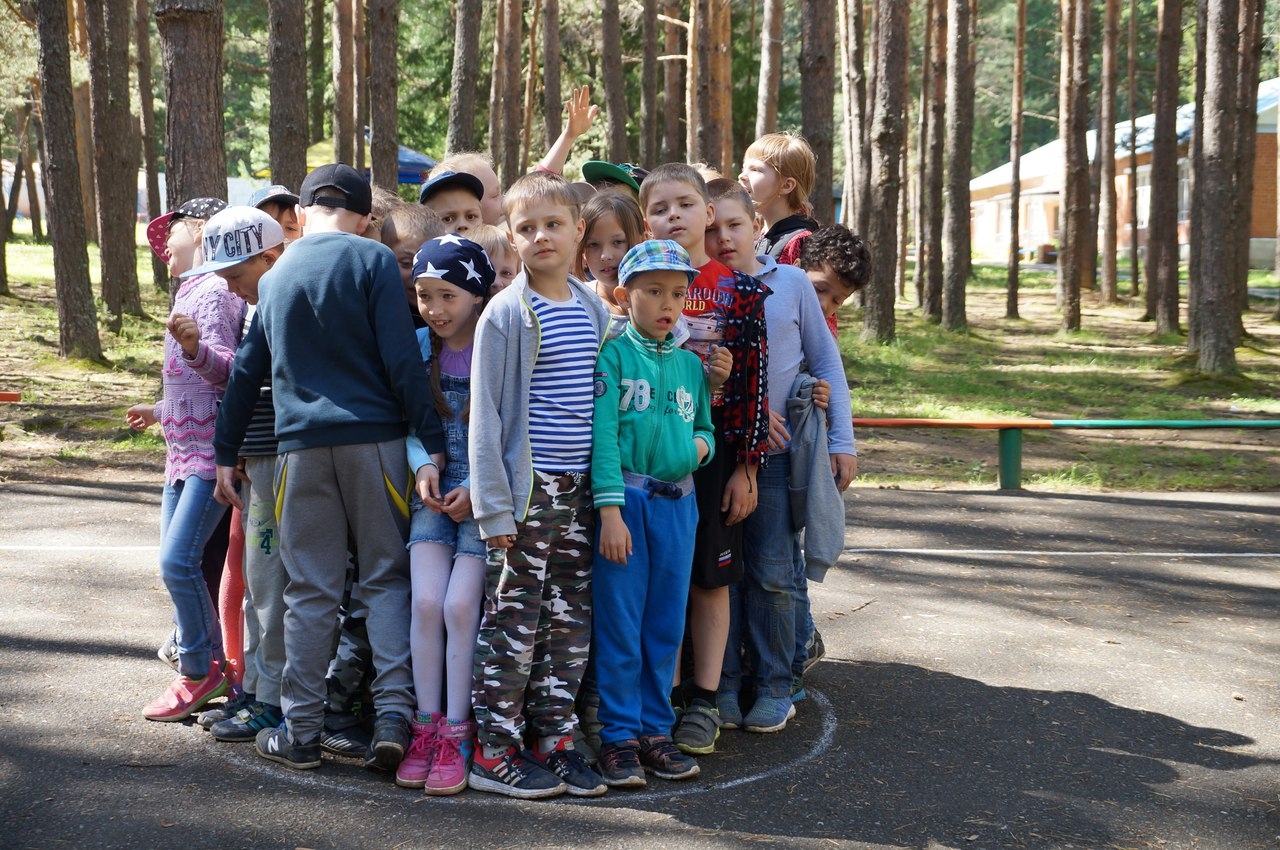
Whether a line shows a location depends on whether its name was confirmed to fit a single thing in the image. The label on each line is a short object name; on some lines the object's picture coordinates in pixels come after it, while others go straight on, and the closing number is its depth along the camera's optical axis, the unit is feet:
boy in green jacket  12.75
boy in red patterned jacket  13.78
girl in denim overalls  12.77
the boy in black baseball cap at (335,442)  12.73
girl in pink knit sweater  14.14
